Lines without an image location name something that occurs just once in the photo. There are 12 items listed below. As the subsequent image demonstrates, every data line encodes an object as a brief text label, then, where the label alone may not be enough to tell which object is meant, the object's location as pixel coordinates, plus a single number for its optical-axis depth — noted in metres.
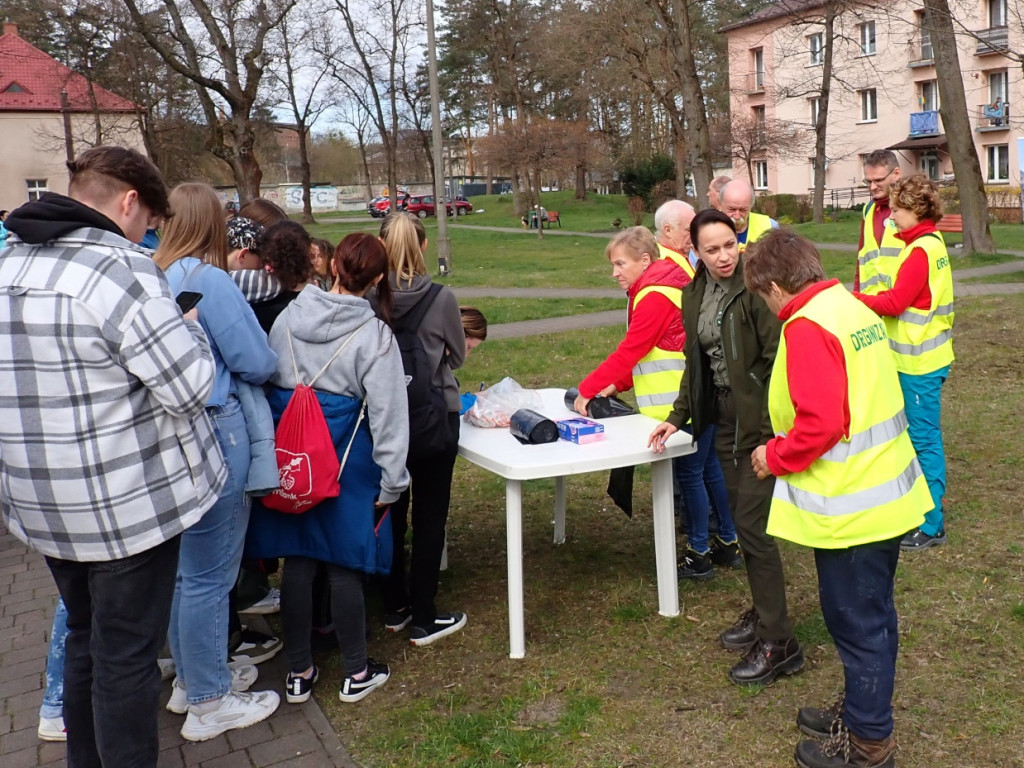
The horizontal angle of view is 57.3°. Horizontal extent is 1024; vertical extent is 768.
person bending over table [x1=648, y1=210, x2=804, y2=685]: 3.58
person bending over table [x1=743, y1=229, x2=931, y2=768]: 2.82
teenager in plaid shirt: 2.49
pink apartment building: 39.88
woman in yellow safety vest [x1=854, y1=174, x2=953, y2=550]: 4.61
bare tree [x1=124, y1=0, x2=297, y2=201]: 20.14
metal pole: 19.95
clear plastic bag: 4.47
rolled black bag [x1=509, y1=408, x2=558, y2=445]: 4.08
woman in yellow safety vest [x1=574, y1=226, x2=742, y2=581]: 4.32
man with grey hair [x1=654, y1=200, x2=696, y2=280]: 4.78
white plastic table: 3.77
